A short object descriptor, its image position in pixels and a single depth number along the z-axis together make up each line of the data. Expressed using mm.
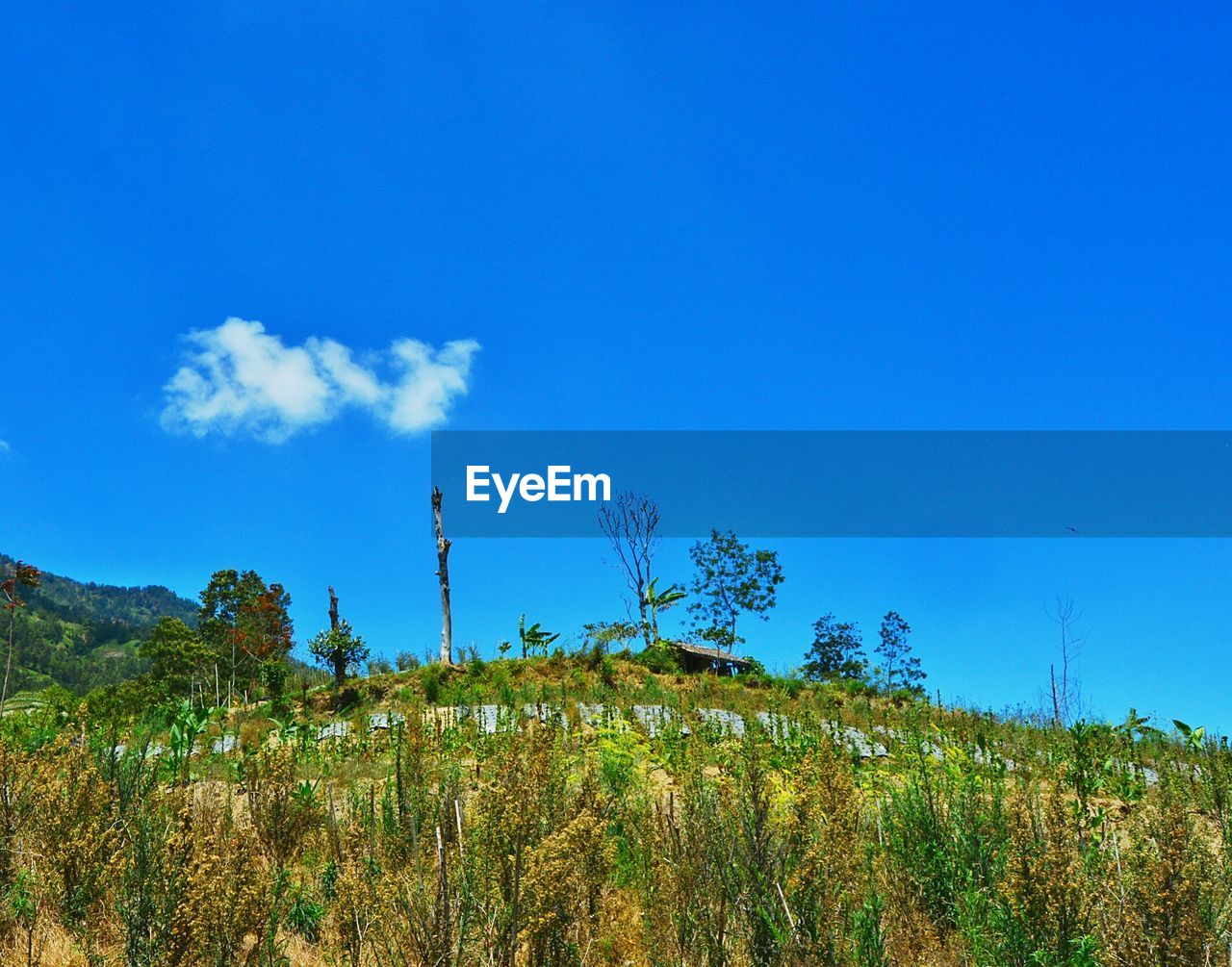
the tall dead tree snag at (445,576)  22844
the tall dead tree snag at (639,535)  32375
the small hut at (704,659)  23938
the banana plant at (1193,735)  13352
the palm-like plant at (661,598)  29594
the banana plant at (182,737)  9023
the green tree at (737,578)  34531
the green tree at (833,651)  37250
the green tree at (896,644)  38031
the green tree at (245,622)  28406
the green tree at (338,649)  18875
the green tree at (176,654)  25438
